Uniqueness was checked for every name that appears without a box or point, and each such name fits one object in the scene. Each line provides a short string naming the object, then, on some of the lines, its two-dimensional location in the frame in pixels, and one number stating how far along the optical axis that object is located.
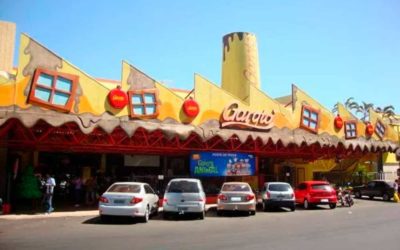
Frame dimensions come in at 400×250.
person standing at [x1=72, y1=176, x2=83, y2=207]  24.31
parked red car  23.61
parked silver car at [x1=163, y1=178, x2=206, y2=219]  16.98
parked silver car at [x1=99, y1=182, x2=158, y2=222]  15.30
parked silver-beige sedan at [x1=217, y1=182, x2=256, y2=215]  18.78
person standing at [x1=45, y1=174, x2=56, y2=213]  18.86
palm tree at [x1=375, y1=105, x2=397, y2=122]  70.27
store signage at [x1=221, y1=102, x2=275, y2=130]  24.91
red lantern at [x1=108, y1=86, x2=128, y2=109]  20.27
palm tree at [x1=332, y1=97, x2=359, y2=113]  81.06
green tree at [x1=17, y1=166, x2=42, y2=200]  21.48
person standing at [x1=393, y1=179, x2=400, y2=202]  31.17
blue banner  25.91
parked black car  31.97
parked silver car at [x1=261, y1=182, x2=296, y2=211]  21.36
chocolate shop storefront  18.61
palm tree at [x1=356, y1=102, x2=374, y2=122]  79.62
